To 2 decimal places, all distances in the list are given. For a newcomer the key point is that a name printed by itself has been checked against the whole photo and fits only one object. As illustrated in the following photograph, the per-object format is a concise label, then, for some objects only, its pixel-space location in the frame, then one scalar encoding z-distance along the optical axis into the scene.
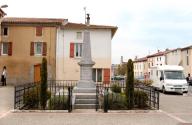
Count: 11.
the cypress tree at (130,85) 9.01
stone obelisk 11.36
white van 16.27
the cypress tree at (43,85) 8.84
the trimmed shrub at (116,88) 12.79
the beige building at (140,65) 54.65
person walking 19.62
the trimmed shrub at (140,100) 9.34
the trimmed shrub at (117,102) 8.97
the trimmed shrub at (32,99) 9.15
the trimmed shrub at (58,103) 8.76
